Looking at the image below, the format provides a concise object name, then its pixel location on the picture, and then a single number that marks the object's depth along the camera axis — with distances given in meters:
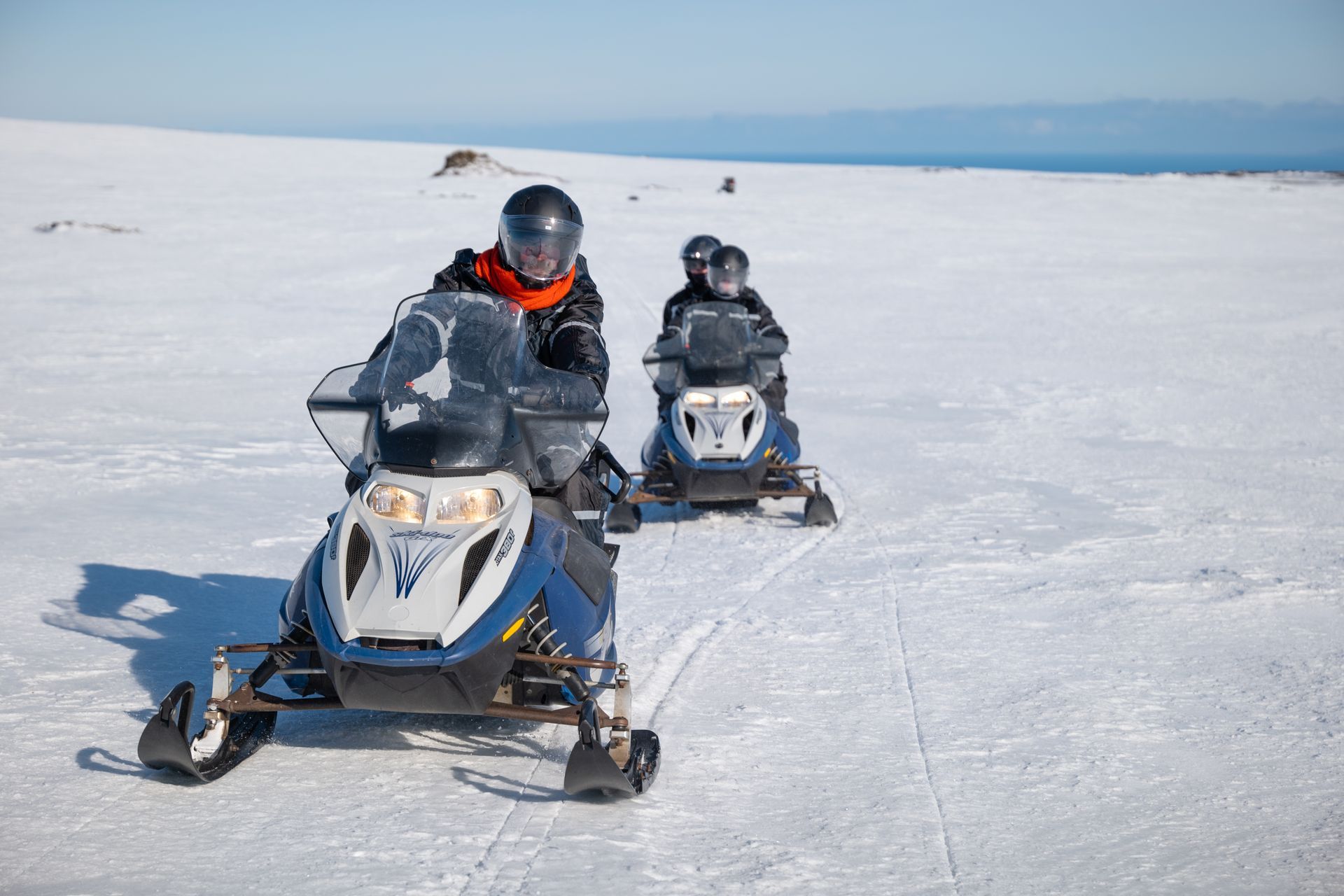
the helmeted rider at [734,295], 9.59
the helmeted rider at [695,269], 10.15
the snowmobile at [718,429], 8.45
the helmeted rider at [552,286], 4.92
